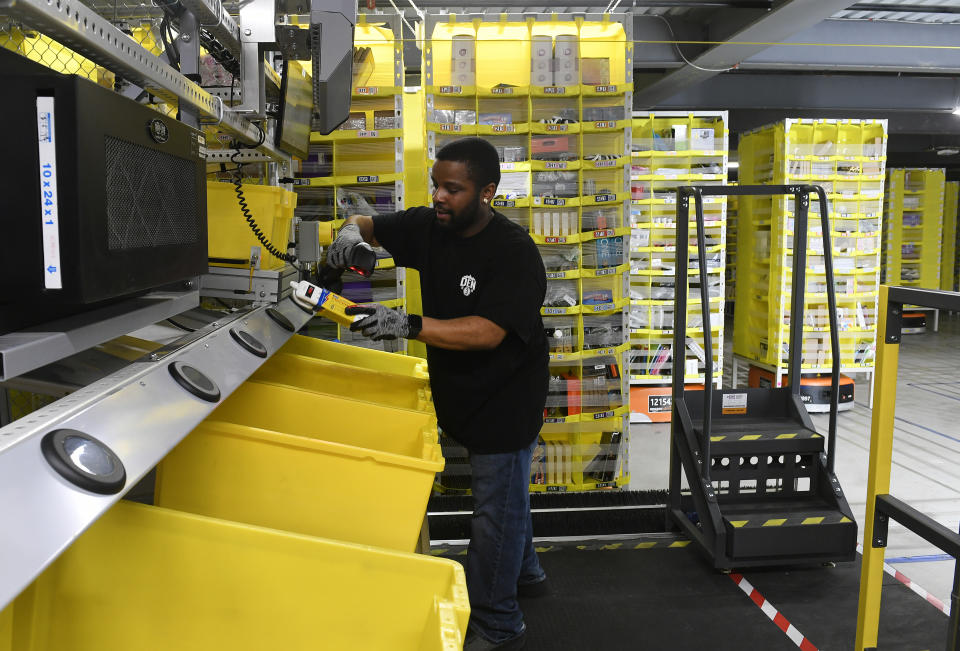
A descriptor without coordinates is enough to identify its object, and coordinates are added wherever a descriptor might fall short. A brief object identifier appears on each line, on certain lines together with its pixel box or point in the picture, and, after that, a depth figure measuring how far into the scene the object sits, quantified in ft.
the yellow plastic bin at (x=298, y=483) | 5.32
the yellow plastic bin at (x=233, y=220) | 7.74
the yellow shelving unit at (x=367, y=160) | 14.44
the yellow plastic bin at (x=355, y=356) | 9.98
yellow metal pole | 7.16
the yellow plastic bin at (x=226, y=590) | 4.18
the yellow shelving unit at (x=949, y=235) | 47.03
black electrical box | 3.38
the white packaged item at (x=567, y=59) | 15.12
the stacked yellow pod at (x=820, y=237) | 23.59
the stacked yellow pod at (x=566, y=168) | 14.98
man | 8.73
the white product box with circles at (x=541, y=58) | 15.11
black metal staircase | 12.01
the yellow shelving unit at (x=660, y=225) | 22.93
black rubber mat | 10.18
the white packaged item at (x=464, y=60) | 14.98
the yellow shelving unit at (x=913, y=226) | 42.73
